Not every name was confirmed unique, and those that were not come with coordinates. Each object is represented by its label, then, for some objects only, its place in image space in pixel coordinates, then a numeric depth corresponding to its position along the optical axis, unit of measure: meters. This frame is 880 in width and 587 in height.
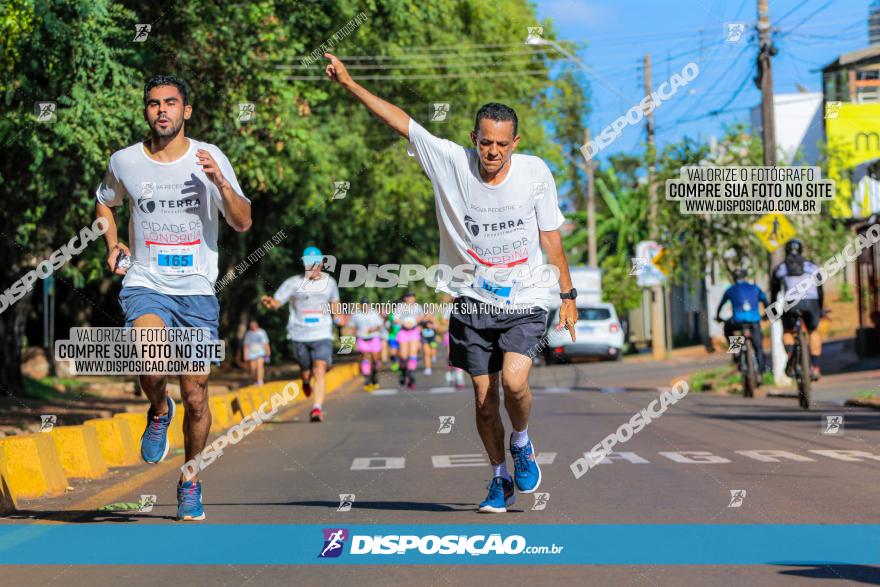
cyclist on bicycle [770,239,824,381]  16.75
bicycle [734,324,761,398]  20.80
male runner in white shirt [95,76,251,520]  7.77
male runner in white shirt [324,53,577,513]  7.86
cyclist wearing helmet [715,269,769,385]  20.34
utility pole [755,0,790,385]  24.00
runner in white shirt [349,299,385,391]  25.09
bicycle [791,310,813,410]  16.89
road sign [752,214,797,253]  22.67
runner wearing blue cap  16.38
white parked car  40.22
